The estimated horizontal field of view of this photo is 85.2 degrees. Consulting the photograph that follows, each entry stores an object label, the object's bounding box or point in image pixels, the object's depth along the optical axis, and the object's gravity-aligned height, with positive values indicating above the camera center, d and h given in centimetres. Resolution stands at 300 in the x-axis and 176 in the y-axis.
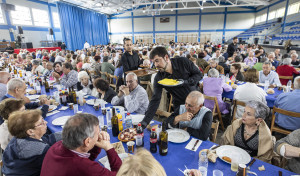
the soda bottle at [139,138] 171 -89
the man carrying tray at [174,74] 226 -36
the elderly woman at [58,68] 498 -47
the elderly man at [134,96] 274 -78
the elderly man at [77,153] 119 -76
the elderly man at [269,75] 414 -68
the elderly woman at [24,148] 150 -88
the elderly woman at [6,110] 194 -72
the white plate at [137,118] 230 -97
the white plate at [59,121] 240 -101
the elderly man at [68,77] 444 -67
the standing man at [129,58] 451 -20
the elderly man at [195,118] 201 -88
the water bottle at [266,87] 371 -86
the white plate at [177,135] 186 -100
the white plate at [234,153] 154 -102
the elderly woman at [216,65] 519 -49
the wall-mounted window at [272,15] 1830 +374
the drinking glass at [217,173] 132 -98
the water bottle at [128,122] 217 -93
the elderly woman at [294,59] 649 -44
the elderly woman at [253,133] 180 -98
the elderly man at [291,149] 162 -99
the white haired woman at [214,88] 358 -85
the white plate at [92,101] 301 -95
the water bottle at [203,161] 146 -98
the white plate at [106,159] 153 -103
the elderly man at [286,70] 466 -62
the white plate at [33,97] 367 -98
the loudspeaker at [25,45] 1316 +62
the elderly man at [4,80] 355 -61
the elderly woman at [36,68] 604 -56
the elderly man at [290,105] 261 -92
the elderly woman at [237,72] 461 -65
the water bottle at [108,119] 225 -95
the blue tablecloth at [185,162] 140 -103
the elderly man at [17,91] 295 -67
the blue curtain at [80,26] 1593 +292
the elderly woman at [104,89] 329 -75
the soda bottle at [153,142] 164 -91
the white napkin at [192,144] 174 -101
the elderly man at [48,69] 562 -56
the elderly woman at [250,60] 670 -46
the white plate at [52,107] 290 -98
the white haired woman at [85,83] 391 -75
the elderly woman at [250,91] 309 -80
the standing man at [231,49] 778 +0
